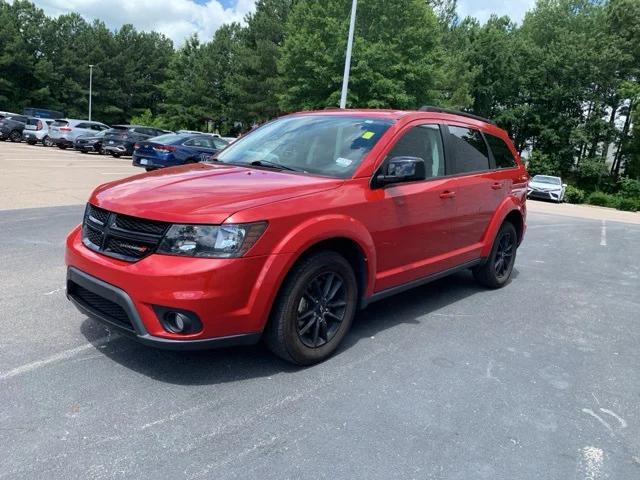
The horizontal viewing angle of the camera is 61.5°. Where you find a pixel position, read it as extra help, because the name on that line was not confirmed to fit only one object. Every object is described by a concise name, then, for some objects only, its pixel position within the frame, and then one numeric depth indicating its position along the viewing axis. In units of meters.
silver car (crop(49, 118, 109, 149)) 27.98
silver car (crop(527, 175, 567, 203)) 28.03
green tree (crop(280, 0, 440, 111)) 28.44
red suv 3.07
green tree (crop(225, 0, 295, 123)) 46.84
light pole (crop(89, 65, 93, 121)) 59.88
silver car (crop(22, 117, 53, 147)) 29.58
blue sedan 17.52
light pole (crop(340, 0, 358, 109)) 19.26
